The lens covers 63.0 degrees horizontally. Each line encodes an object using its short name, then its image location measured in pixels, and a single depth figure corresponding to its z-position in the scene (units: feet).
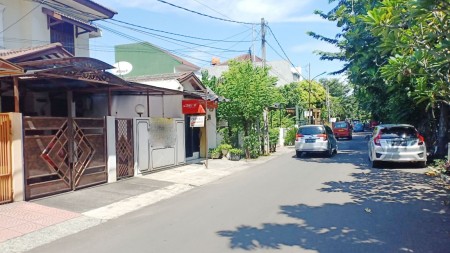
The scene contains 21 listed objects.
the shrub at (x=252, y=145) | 65.10
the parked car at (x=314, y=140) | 62.08
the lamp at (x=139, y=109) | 48.73
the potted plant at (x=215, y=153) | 63.16
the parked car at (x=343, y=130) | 121.08
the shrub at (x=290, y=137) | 102.58
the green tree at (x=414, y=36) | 16.08
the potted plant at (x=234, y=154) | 62.44
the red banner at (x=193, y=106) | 55.06
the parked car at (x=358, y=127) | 208.95
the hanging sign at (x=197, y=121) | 51.38
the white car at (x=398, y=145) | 43.45
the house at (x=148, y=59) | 99.55
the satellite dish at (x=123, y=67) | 58.72
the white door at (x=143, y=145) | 43.19
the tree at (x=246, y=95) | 62.28
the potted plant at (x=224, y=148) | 63.98
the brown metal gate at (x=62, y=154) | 29.86
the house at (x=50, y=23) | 44.83
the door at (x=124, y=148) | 39.93
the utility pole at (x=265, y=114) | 72.59
